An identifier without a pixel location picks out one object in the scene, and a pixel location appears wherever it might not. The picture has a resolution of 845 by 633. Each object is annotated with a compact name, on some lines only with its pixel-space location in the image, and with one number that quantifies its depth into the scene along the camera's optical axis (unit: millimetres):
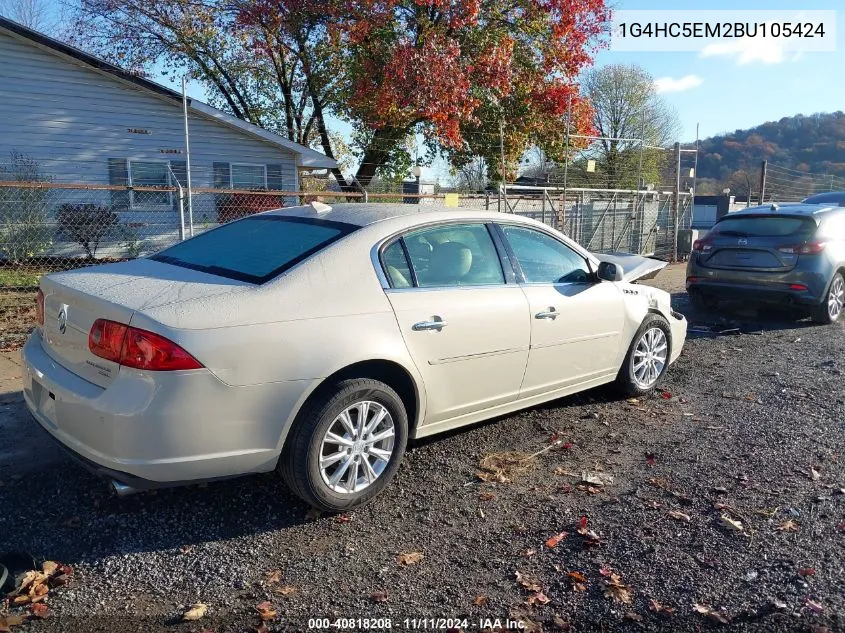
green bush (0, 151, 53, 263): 11625
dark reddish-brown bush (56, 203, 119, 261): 13133
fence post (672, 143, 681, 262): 14391
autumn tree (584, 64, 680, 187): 39562
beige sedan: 3070
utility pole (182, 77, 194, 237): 9070
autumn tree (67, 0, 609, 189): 15703
